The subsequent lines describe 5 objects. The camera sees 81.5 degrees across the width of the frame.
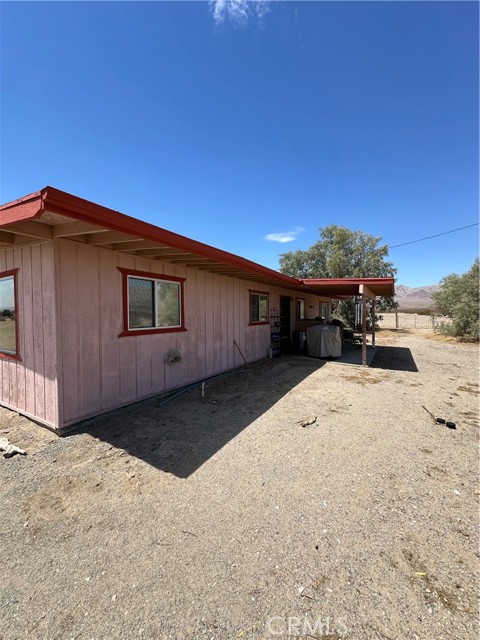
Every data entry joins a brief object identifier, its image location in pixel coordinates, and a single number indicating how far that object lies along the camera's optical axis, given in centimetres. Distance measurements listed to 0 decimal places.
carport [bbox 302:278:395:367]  802
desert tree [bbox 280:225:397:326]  2081
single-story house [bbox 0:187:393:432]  321
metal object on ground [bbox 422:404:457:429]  394
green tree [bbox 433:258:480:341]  1478
